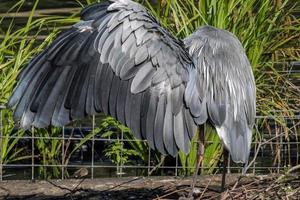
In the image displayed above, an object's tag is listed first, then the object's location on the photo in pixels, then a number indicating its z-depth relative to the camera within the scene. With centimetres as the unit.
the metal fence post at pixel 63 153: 1529
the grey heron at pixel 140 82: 1227
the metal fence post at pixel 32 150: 1505
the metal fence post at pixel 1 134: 1502
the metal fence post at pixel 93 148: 1512
